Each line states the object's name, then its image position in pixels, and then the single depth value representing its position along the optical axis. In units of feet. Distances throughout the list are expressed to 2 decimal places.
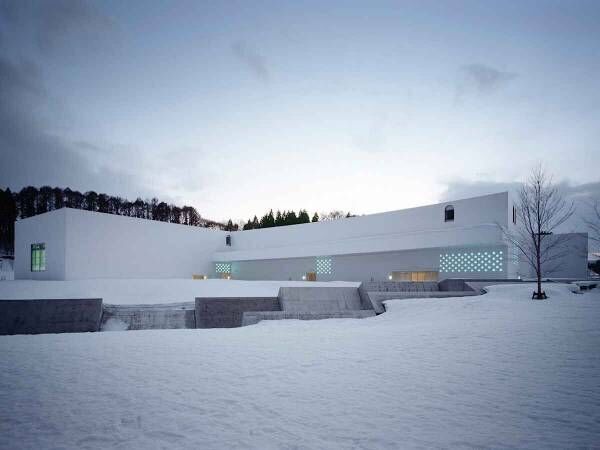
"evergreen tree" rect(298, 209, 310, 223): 200.03
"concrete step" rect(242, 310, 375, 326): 35.60
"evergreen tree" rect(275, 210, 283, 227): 202.78
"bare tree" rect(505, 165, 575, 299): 45.01
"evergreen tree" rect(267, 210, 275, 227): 205.23
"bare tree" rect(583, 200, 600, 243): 49.14
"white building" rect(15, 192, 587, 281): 72.90
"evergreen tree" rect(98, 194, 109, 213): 216.95
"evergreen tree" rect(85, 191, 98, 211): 211.41
